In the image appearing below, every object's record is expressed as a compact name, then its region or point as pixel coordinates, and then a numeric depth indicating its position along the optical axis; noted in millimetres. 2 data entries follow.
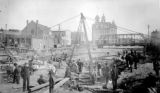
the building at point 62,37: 43891
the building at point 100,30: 55375
